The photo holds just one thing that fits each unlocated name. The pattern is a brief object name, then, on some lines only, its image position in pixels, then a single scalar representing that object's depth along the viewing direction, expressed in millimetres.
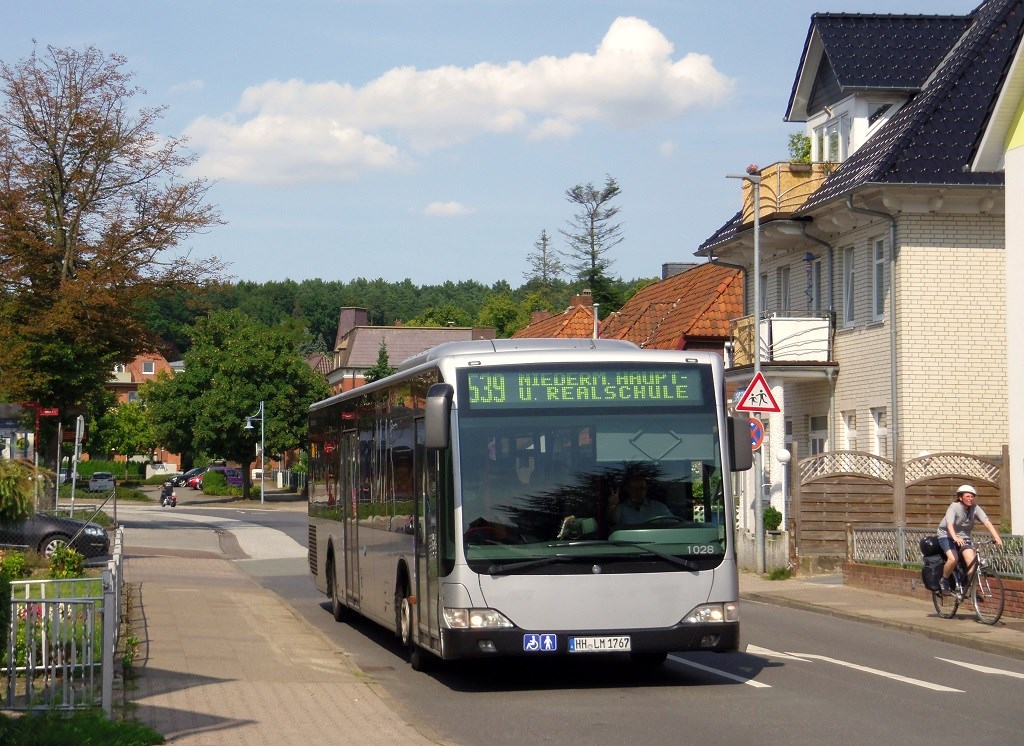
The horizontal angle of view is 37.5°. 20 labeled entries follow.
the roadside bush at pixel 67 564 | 19547
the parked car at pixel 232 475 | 95106
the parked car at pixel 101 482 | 85694
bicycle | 18641
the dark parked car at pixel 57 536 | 28531
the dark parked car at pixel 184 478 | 95875
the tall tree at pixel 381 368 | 87588
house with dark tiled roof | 29828
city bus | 12133
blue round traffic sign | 27188
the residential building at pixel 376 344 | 113375
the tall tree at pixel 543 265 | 140500
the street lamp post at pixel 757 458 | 28203
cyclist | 18859
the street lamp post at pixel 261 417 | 79312
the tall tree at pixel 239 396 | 82750
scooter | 70438
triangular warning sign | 26344
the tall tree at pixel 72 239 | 37906
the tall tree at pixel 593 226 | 105562
